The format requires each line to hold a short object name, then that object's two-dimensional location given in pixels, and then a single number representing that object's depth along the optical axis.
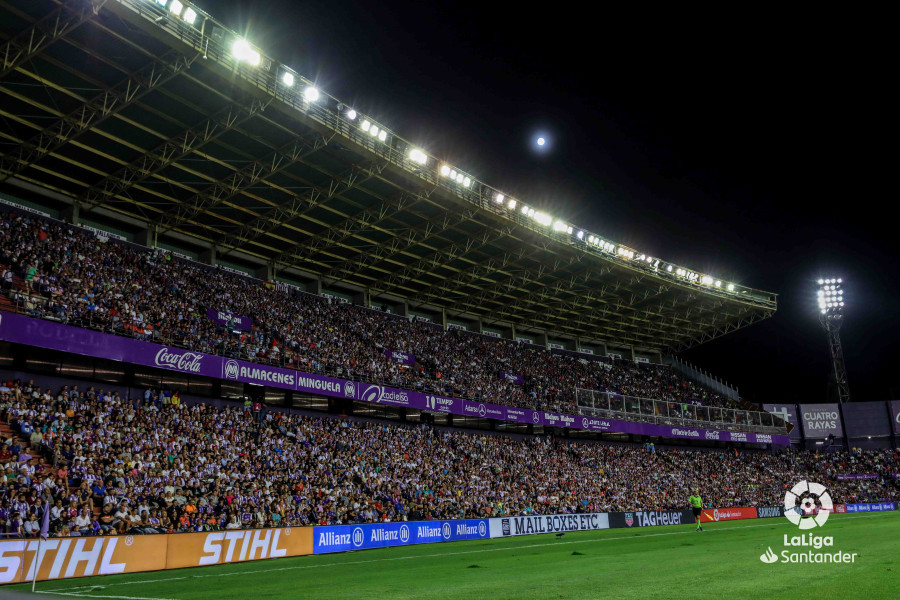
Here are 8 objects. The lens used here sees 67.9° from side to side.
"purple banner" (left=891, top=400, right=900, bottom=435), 66.88
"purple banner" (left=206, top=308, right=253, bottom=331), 34.16
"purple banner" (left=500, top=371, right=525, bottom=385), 51.28
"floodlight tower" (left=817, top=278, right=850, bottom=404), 67.12
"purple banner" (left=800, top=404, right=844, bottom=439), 67.56
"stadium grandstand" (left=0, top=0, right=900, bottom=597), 23.03
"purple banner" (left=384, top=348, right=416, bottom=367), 43.22
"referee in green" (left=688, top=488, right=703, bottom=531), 28.94
